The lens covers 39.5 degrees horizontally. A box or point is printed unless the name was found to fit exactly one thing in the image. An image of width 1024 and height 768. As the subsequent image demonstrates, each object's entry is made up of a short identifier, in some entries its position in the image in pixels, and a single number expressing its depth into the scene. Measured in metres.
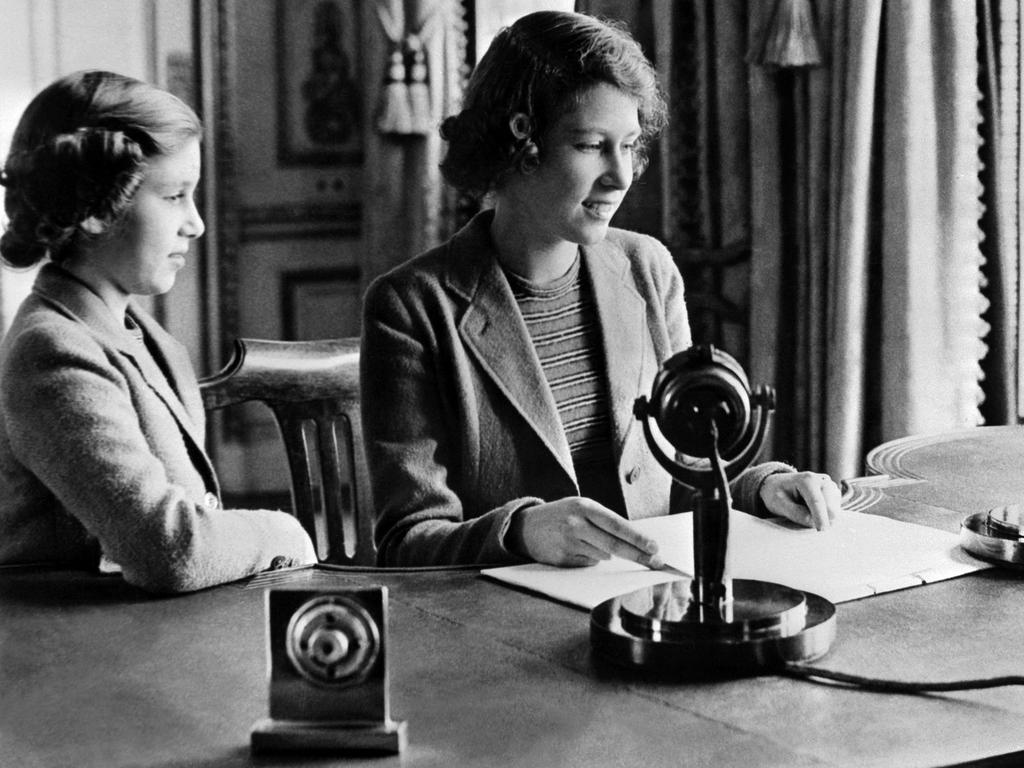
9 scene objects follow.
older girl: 1.91
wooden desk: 1.05
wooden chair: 2.13
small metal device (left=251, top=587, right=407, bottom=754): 1.08
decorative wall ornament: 4.76
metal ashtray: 1.54
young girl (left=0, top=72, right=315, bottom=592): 1.50
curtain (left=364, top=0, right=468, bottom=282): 4.34
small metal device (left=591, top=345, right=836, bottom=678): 1.23
